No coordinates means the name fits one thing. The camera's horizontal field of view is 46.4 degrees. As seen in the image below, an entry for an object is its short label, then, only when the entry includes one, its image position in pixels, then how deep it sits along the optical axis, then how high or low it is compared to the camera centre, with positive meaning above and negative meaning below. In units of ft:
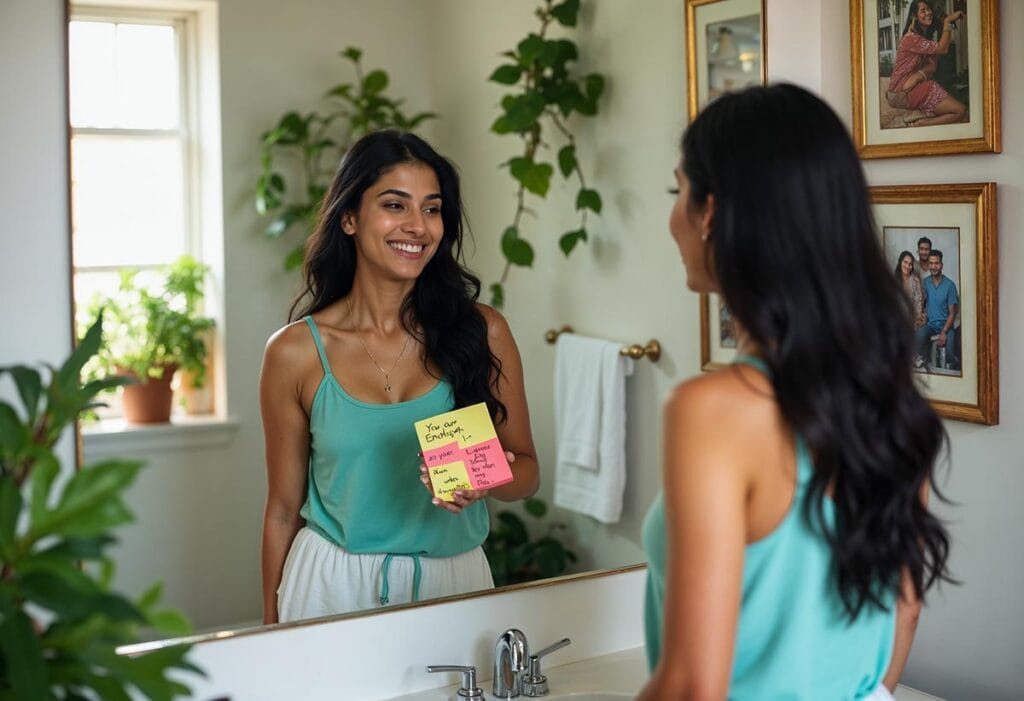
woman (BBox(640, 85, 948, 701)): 3.16 -0.21
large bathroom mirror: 4.89 +0.55
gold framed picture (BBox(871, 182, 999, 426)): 5.27 +0.27
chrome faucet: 5.25 -1.38
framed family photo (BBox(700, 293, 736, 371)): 6.28 +0.06
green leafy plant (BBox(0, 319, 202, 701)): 2.63 -0.54
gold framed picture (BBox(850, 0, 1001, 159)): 5.18 +1.22
